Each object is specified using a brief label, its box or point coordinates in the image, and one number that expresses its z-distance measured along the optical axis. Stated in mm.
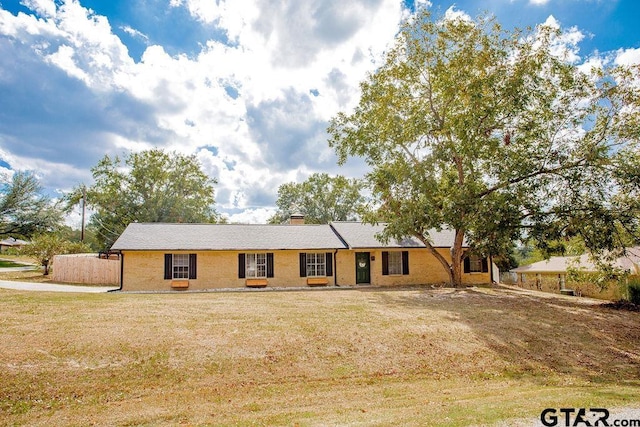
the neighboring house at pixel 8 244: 63856
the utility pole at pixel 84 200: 38166
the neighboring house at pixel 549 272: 28797
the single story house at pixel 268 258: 20188
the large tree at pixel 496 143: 16219
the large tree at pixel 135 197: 41094
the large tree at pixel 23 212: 37062
